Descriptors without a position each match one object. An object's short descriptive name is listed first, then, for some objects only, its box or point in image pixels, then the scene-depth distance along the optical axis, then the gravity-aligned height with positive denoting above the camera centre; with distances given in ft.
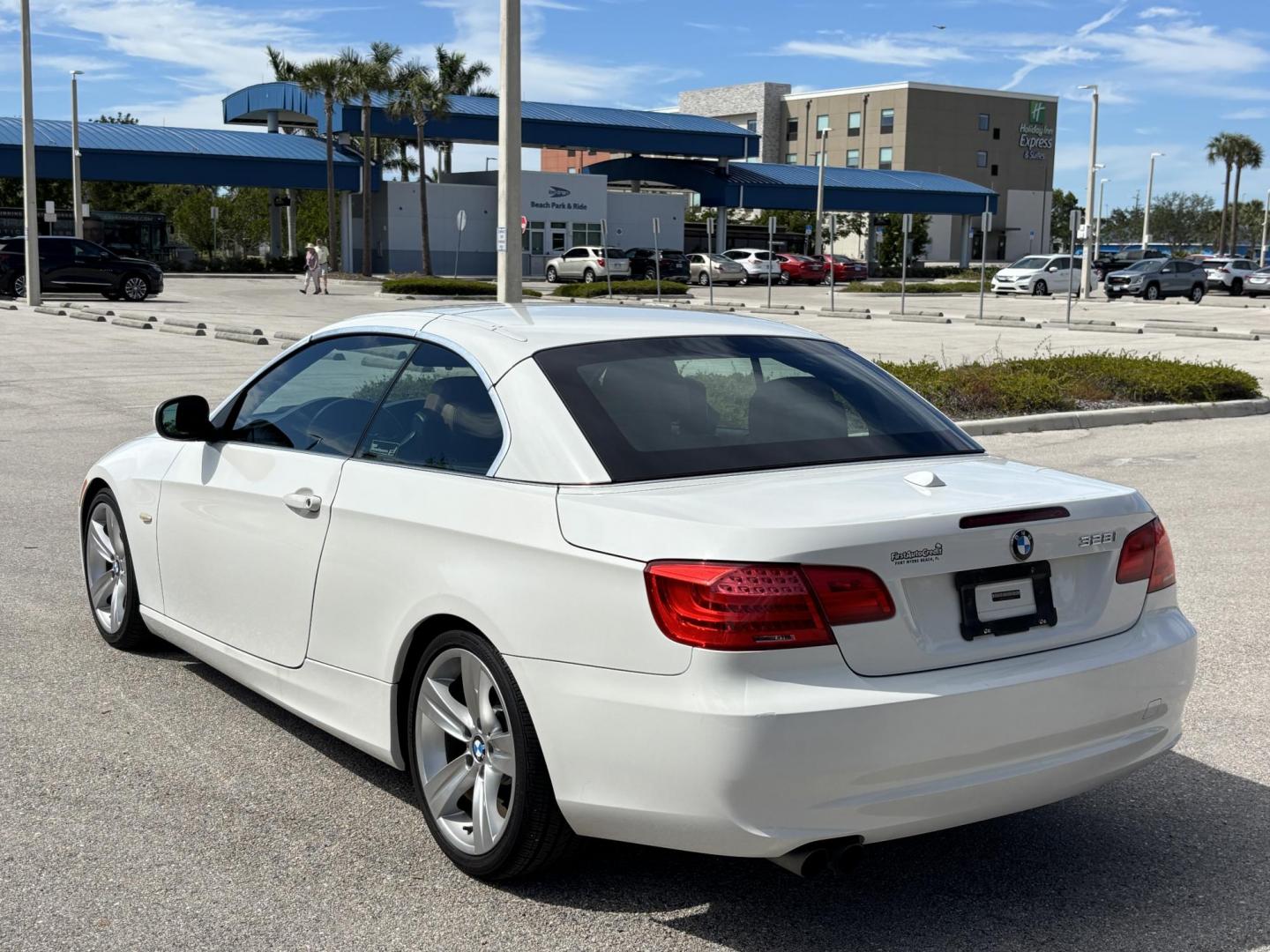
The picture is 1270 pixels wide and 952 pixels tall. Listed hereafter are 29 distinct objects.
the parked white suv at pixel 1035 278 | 186.70 +1.66
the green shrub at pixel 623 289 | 156.66 -0.80
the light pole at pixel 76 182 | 163.12 +10.92
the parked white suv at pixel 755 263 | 218.38 +3.49
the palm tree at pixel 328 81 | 202.28 +28.13
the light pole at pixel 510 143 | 66.18 +6.51
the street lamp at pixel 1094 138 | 167.91 +18.40
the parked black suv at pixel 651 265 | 195.72 +2.42
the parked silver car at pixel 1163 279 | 173.17 +1.66
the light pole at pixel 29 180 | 111.75 +7.31
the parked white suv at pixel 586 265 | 193.47 +2.26
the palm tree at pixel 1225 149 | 379.76 +39.36
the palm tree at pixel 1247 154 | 378.12 +37.84
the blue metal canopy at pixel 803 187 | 242.17 +18.27
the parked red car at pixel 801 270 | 225.56 +2.54
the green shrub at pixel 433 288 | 154.51 -1.07
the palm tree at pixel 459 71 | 277.64 +40.99
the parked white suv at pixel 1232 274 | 196.95 +2.80
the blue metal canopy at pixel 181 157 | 190.80 +16.43
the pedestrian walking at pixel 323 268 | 154.71 +0.91
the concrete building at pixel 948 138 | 381.19 +41.98
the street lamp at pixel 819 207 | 241.55 +13.72
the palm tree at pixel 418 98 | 201.98 +25.89
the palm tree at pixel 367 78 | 202.69 +28.80
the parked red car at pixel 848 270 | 235.40 +2.82
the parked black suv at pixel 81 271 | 126.82 +0.07
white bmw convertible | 10.52 -2.59
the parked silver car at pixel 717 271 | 208.74 +2.08
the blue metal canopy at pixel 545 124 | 211.41 +24.77
